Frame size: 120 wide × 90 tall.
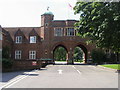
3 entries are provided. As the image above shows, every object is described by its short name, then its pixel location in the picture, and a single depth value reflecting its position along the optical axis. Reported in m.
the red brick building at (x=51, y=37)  48.81
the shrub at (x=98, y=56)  48.66
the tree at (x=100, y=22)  19.17
